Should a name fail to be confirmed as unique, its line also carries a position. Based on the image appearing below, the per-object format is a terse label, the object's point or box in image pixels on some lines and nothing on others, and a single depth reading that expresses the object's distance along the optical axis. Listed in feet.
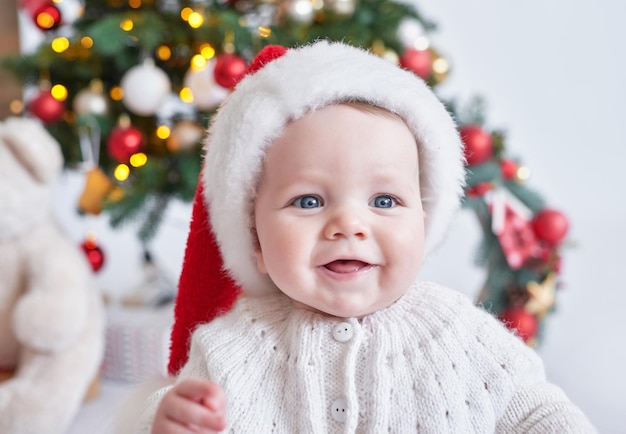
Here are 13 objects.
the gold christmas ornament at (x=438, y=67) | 5.64
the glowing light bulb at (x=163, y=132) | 5.92
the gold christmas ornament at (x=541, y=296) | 5.95
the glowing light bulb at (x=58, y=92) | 6.07
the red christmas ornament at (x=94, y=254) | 6.32
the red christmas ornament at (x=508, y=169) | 5.86
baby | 2.60
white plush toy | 4.74
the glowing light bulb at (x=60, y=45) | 5.89
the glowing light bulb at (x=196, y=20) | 5.58
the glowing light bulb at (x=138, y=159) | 5.74
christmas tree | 5.44
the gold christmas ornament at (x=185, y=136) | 5.61
